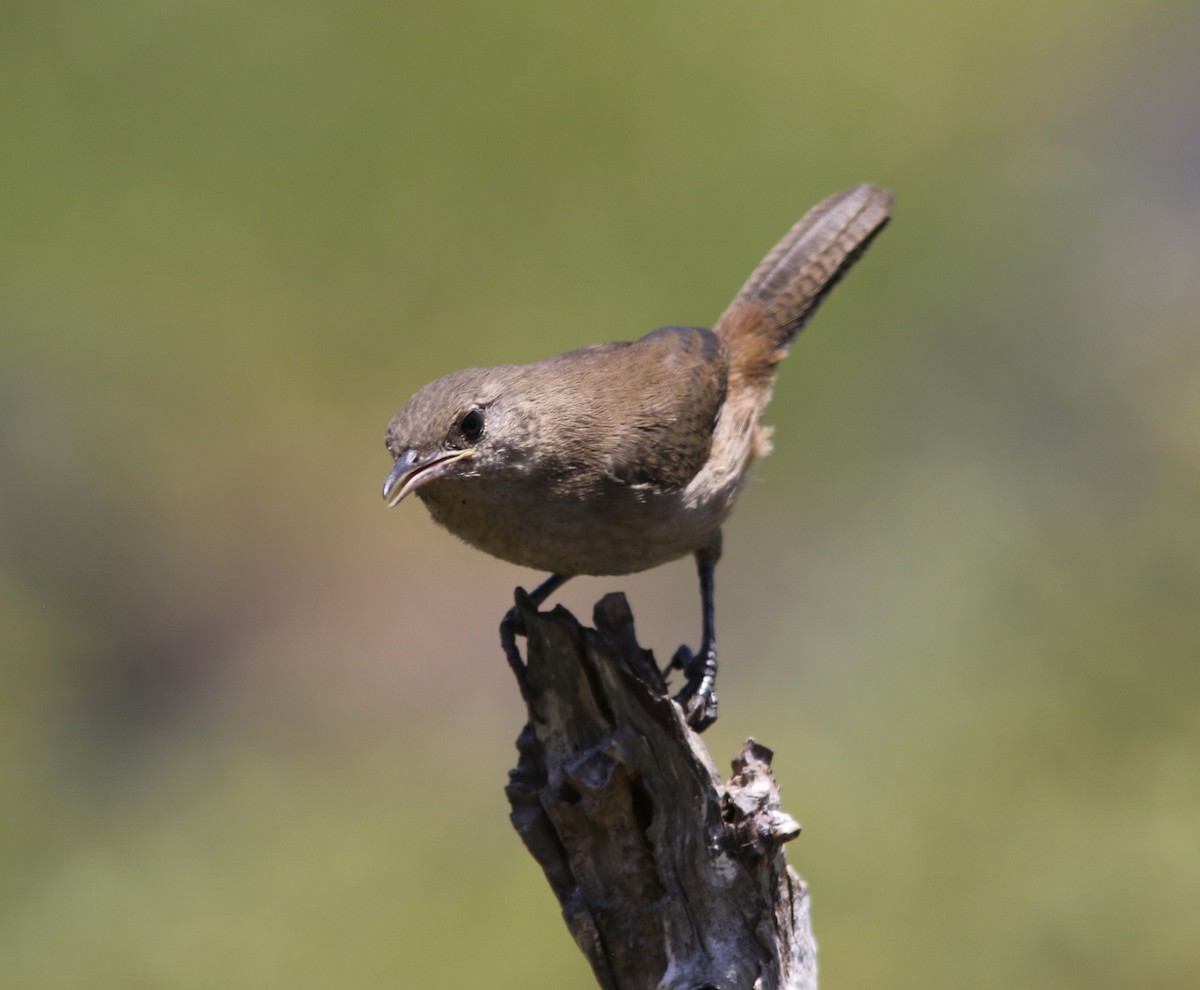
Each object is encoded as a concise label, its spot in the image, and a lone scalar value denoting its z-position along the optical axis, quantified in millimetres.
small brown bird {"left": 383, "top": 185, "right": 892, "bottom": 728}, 8891
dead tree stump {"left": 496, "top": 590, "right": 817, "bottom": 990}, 7937
